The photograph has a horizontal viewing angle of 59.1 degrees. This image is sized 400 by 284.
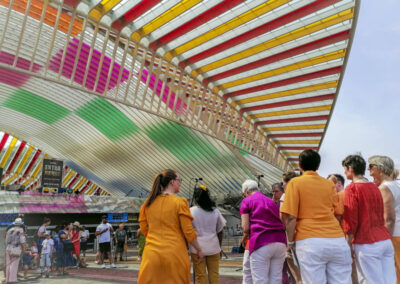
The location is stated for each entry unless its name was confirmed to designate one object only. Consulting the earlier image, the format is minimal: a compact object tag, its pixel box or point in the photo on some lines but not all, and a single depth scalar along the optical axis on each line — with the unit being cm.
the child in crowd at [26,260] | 864
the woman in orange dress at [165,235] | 281
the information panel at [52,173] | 2194
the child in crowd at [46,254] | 905
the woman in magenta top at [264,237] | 358
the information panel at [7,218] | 1882
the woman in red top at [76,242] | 1072
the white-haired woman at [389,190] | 335
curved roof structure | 1246
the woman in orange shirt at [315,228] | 268
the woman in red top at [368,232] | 298
